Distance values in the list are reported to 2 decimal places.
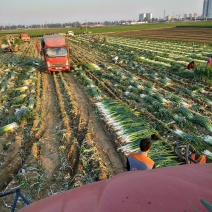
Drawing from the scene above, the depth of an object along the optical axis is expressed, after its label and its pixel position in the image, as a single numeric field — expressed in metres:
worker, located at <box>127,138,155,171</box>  4.36
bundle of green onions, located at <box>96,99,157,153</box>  7.18
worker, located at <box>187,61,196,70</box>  15.84
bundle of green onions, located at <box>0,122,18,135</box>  8.49
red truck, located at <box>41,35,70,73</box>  17.00
